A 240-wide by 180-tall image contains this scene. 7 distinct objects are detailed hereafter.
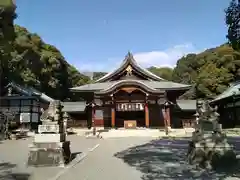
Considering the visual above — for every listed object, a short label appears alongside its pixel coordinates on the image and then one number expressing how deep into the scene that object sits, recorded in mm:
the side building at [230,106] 21604
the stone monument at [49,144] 6713
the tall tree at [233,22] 5851
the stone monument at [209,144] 6054
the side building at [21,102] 21818
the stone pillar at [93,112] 21970
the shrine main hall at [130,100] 22865
